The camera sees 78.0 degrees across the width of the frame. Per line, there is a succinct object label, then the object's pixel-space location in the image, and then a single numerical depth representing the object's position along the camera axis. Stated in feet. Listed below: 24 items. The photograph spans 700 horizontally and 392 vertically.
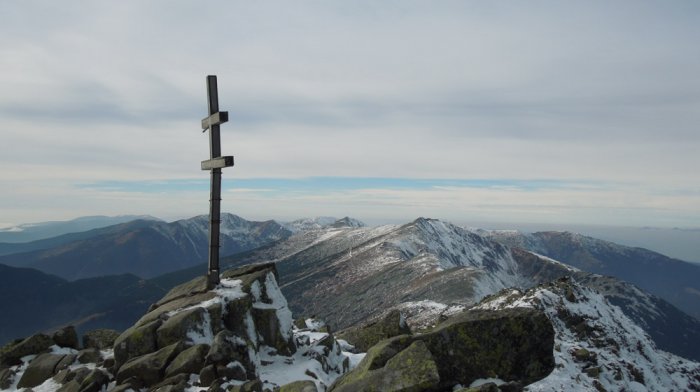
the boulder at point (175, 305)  62.64
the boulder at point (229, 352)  51.60
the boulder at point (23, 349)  70.64
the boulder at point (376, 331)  69.67
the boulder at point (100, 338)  73.97
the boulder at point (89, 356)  65.17
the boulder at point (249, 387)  46.35
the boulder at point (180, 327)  57.57
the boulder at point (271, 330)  64.64
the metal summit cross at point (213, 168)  70.69
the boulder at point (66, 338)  74.13
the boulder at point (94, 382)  53.42
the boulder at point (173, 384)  47.85
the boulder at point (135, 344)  57.93
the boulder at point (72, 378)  55.43
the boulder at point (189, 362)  51.96
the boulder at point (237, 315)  62.03
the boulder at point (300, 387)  43.27
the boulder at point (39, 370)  64.10
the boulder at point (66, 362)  64.59
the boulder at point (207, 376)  49.21
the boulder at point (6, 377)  64.27
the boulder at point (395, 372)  36.58
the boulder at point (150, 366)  52.70
